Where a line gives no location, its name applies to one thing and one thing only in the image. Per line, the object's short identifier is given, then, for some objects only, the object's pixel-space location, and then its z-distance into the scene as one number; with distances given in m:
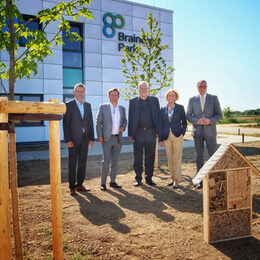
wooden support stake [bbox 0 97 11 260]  1.94
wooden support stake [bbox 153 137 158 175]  7.47
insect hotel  2.93
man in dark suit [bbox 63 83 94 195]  4.97
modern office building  14.62
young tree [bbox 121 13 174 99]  7.46
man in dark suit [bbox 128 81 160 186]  5.48
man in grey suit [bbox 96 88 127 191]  5.34
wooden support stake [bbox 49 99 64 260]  2.25
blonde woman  5.32
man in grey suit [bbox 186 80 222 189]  5.25
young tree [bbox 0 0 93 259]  2.51
